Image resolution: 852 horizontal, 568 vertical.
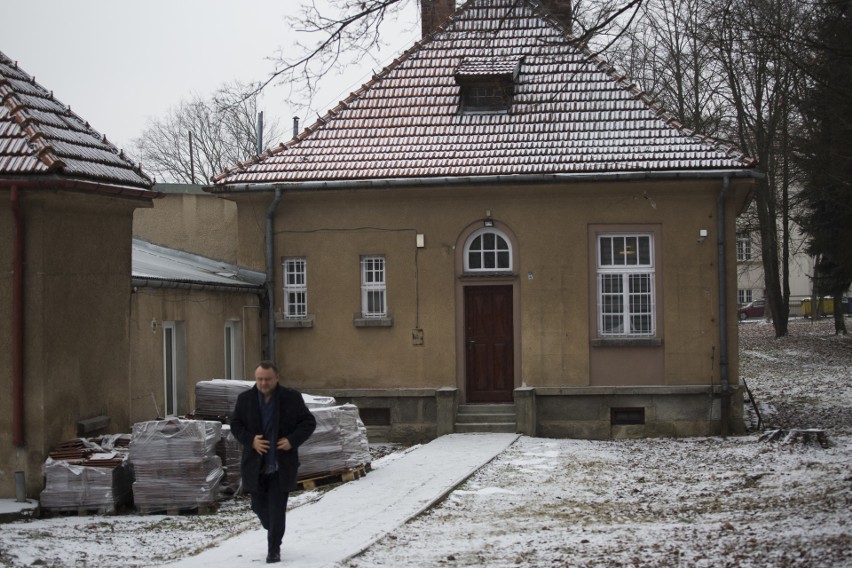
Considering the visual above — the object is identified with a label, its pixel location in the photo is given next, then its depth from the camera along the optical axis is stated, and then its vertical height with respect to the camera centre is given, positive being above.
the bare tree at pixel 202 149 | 63.06 +9.11
